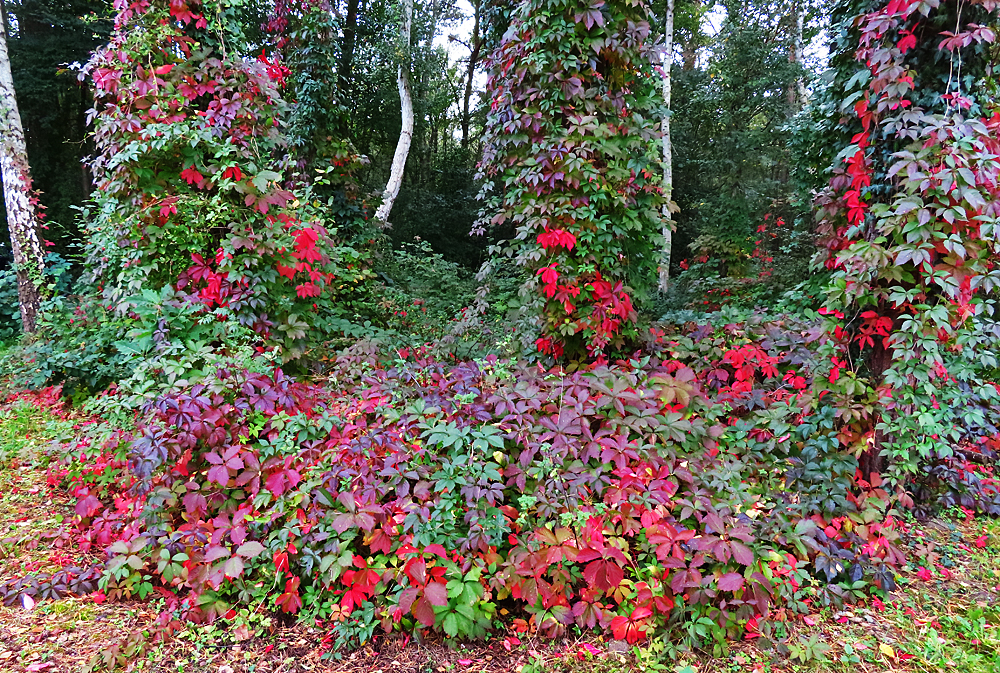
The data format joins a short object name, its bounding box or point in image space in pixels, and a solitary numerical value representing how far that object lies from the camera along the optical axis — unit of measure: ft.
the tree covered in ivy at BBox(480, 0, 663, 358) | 12.31
